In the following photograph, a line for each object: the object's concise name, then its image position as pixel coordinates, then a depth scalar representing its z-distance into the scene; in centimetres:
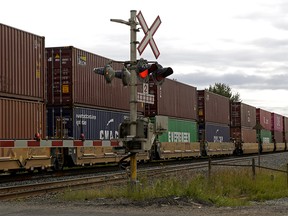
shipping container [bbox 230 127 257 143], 4322
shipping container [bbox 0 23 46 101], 1618
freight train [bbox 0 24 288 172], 1622
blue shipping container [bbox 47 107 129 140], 1970
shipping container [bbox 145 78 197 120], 2744
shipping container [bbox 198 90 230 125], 3547
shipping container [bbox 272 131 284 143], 5450
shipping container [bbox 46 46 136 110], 2005
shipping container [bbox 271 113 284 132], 5435
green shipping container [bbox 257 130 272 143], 4819
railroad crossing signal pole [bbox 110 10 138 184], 1067
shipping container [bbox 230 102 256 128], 4294
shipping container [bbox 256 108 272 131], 4888
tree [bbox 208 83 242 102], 10906
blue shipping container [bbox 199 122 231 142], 3531
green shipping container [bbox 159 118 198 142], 2867
